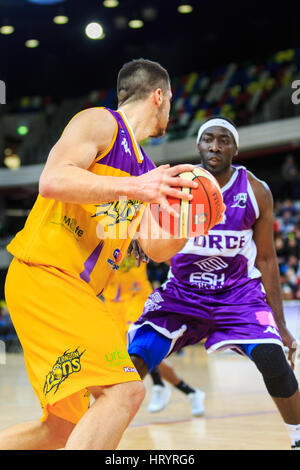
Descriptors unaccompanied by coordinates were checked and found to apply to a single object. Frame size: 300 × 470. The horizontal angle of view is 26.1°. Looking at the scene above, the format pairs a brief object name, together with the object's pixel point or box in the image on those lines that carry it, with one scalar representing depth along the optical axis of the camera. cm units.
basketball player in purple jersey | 349
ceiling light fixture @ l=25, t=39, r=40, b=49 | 2062
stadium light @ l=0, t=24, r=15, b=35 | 1803
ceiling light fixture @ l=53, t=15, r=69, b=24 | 1754
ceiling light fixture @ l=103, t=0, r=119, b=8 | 1660
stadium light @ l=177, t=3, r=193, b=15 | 1711
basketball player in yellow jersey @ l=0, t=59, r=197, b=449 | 221
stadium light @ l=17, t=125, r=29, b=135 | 2475
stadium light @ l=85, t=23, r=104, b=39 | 1917
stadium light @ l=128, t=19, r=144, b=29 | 1869
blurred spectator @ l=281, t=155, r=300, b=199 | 1683
